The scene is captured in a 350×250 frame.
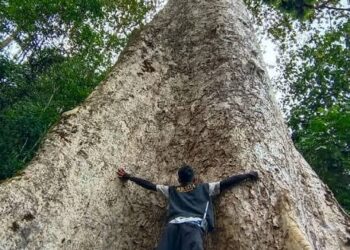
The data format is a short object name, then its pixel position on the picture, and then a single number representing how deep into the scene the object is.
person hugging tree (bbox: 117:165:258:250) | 3.94
